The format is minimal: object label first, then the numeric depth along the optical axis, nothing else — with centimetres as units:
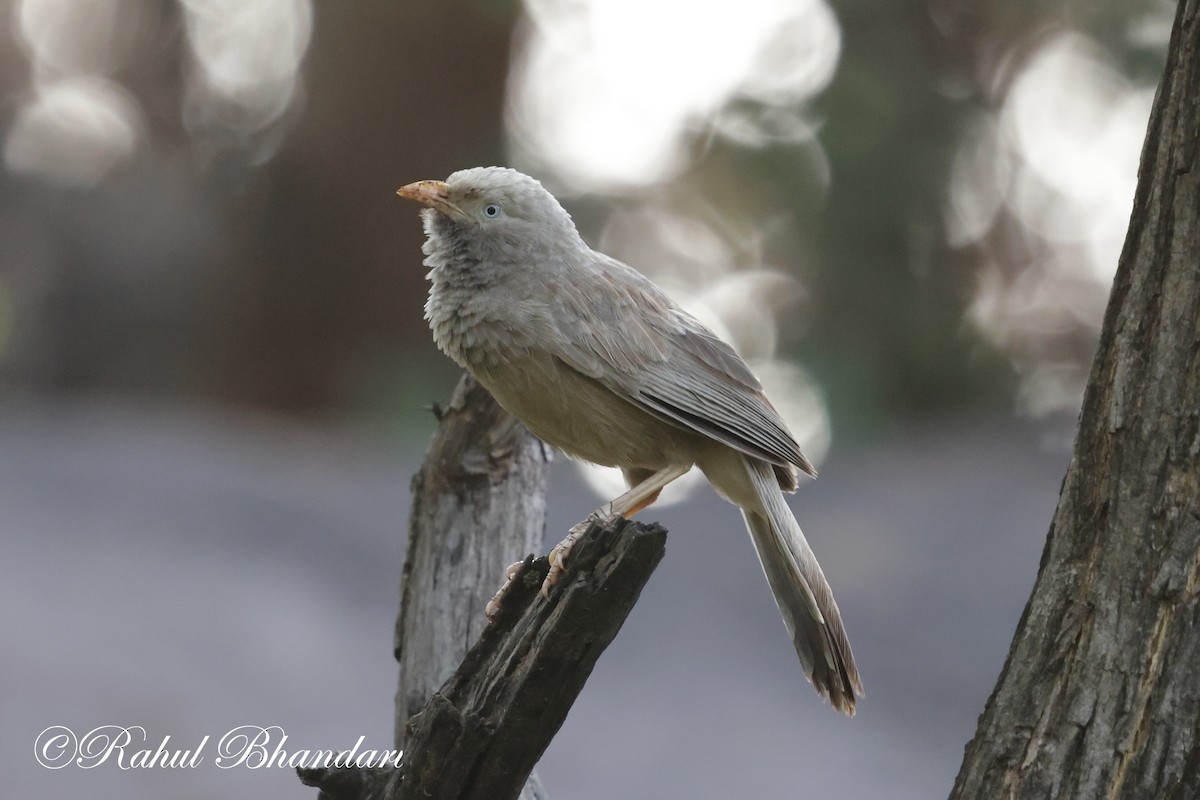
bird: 732
